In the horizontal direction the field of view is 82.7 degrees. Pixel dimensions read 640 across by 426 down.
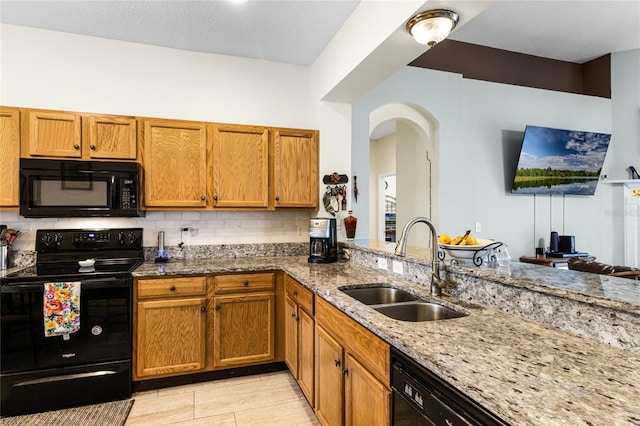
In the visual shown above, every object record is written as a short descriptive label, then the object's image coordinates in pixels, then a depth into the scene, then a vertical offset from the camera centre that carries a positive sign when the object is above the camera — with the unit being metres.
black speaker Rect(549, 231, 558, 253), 4.34 -0.35
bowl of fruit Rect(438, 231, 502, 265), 1.91 -0.18
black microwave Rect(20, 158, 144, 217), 2.71 +0.20
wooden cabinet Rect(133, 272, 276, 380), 2.74 -0.86
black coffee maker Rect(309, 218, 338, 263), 3.13 -0.24
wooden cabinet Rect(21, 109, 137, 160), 2.77 +0.62
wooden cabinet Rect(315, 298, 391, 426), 1.44 -0.74
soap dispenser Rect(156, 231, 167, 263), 3.22 -0.33
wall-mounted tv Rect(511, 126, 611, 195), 4.27 +0.64
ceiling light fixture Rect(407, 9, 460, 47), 1.91 +1.02
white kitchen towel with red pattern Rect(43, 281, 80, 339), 2.48 -0.64
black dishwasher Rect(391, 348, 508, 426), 0.97 -0.56
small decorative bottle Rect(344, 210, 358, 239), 3.41 -0.10
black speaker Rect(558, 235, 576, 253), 4.29 -0.36
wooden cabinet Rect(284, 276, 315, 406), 2.33 -0.86
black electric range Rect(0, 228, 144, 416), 2.45 -0.88
